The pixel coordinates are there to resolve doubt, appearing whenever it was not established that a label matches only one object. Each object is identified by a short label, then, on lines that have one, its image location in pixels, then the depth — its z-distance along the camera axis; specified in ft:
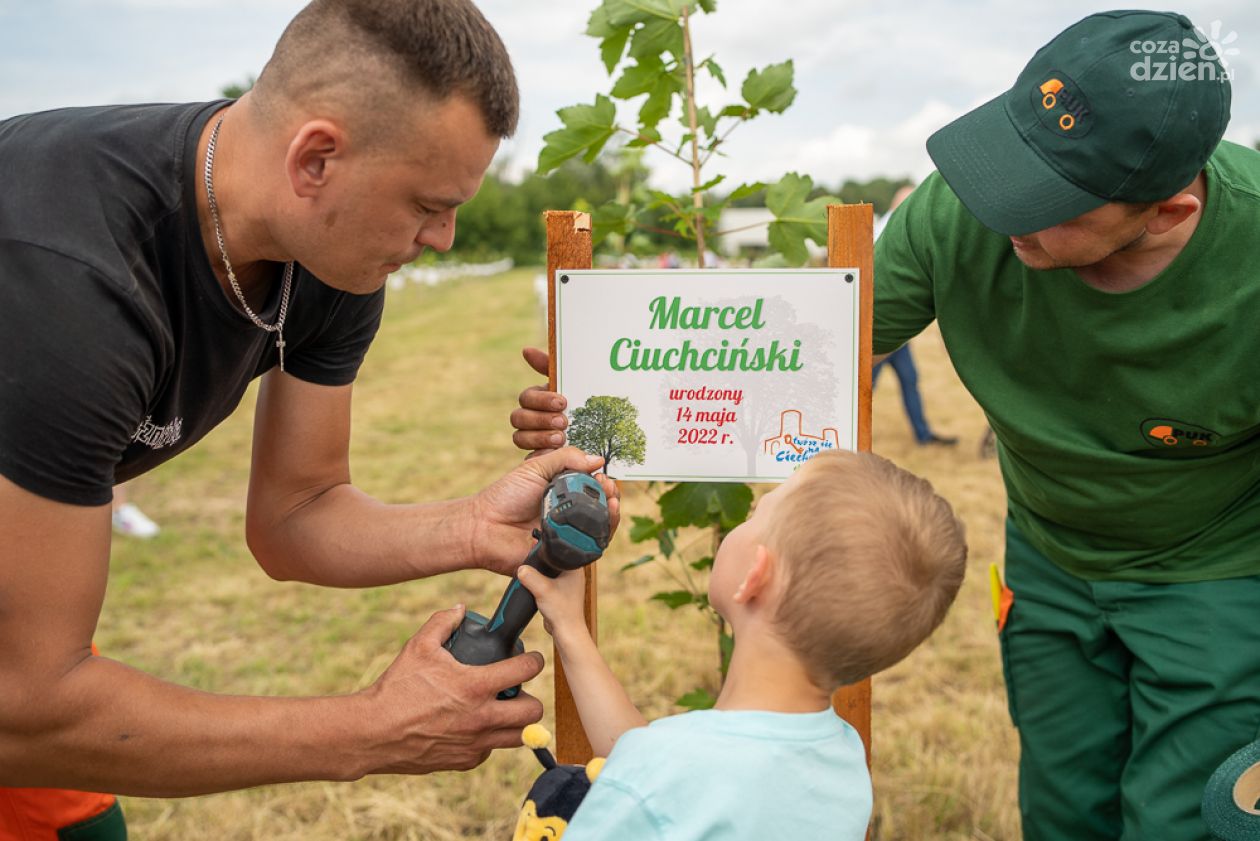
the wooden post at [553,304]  6.49
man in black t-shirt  4.70
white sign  6.36
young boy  4.45
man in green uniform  5.68
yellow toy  5.04
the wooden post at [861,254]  6.30
